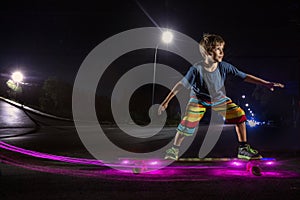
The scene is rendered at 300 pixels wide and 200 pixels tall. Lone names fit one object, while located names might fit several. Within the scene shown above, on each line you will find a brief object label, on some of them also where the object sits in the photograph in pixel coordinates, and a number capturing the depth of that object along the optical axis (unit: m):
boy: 5.54
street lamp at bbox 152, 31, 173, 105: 16.02
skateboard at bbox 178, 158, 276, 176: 5.43
